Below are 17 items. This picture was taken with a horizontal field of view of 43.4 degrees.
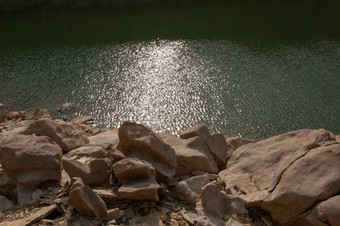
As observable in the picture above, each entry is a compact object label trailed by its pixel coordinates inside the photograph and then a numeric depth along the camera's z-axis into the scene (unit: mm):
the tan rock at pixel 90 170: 4508
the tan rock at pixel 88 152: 5160
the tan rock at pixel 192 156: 4887
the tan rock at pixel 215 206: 3896
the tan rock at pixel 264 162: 4441
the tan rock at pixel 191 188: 4340
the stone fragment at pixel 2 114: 8406
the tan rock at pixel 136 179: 4047
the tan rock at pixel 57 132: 5642
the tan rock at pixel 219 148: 5465
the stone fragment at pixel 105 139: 5767
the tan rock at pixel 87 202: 3857
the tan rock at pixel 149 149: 4508
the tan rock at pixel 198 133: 5570
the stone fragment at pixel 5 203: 4328
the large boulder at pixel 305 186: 3988
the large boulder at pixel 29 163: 4457
